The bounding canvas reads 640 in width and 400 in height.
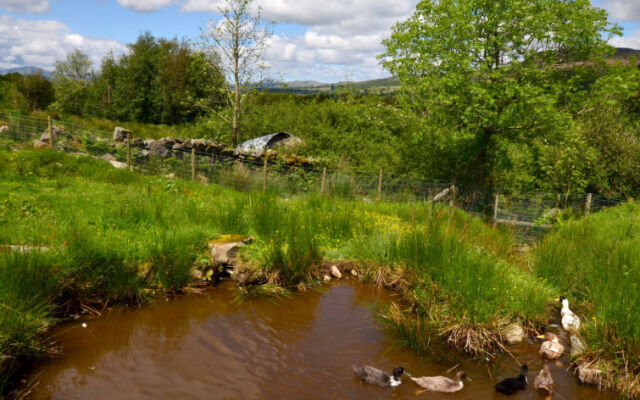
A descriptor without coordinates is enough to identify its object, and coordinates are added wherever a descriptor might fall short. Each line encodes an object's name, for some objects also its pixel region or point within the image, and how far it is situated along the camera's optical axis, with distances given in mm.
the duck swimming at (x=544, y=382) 4441
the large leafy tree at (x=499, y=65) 12414
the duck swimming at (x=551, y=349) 5039
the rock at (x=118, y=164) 12816
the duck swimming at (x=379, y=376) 4402
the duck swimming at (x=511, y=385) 4391
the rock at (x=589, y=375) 4602
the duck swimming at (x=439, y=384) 4359
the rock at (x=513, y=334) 5363
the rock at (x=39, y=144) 12631
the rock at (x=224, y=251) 6777
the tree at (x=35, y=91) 28797
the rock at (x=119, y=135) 15266
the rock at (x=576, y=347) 4961
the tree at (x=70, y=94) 29969
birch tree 17312
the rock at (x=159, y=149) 15031
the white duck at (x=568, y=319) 5547
